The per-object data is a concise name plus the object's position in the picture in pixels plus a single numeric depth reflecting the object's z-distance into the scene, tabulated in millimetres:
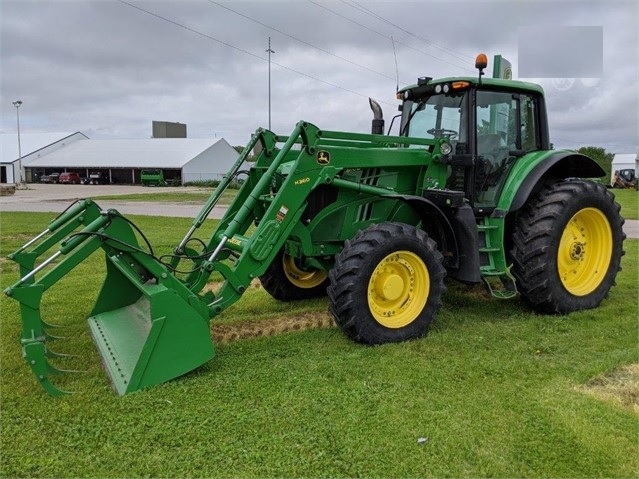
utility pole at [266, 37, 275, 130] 26505
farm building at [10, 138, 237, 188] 50312
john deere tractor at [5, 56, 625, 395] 3967
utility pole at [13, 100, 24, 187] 45406
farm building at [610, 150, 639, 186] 37191
